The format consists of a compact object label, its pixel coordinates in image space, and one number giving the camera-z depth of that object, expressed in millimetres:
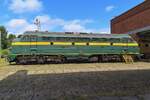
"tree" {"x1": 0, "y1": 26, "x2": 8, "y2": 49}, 40537
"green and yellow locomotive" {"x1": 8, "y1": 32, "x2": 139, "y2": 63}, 9775
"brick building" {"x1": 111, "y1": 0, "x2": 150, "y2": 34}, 12417
